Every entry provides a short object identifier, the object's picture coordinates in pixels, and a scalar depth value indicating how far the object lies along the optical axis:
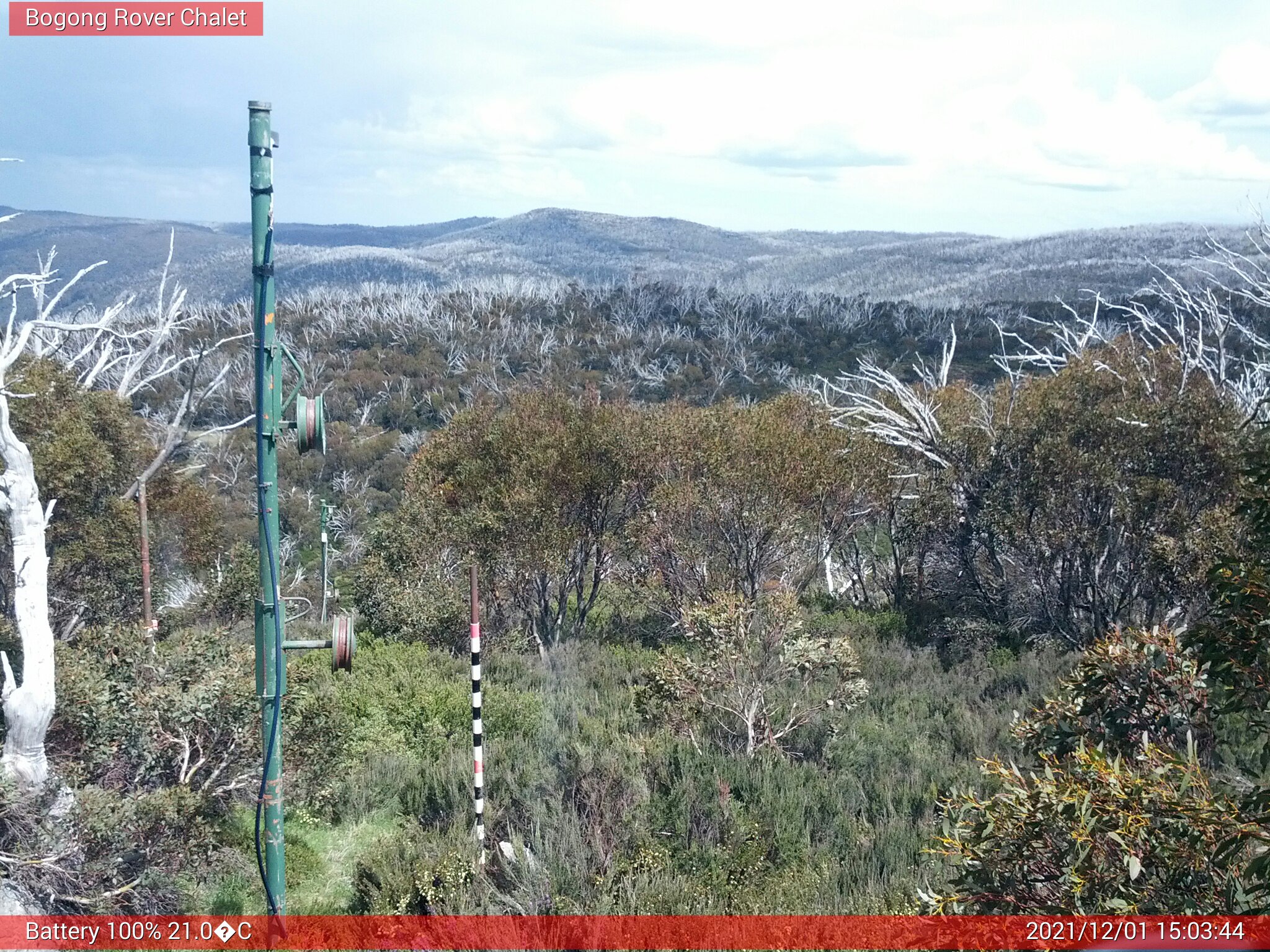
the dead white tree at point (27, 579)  7.54
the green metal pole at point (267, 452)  4.79
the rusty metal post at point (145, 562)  11.69
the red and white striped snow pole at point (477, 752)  7.02
